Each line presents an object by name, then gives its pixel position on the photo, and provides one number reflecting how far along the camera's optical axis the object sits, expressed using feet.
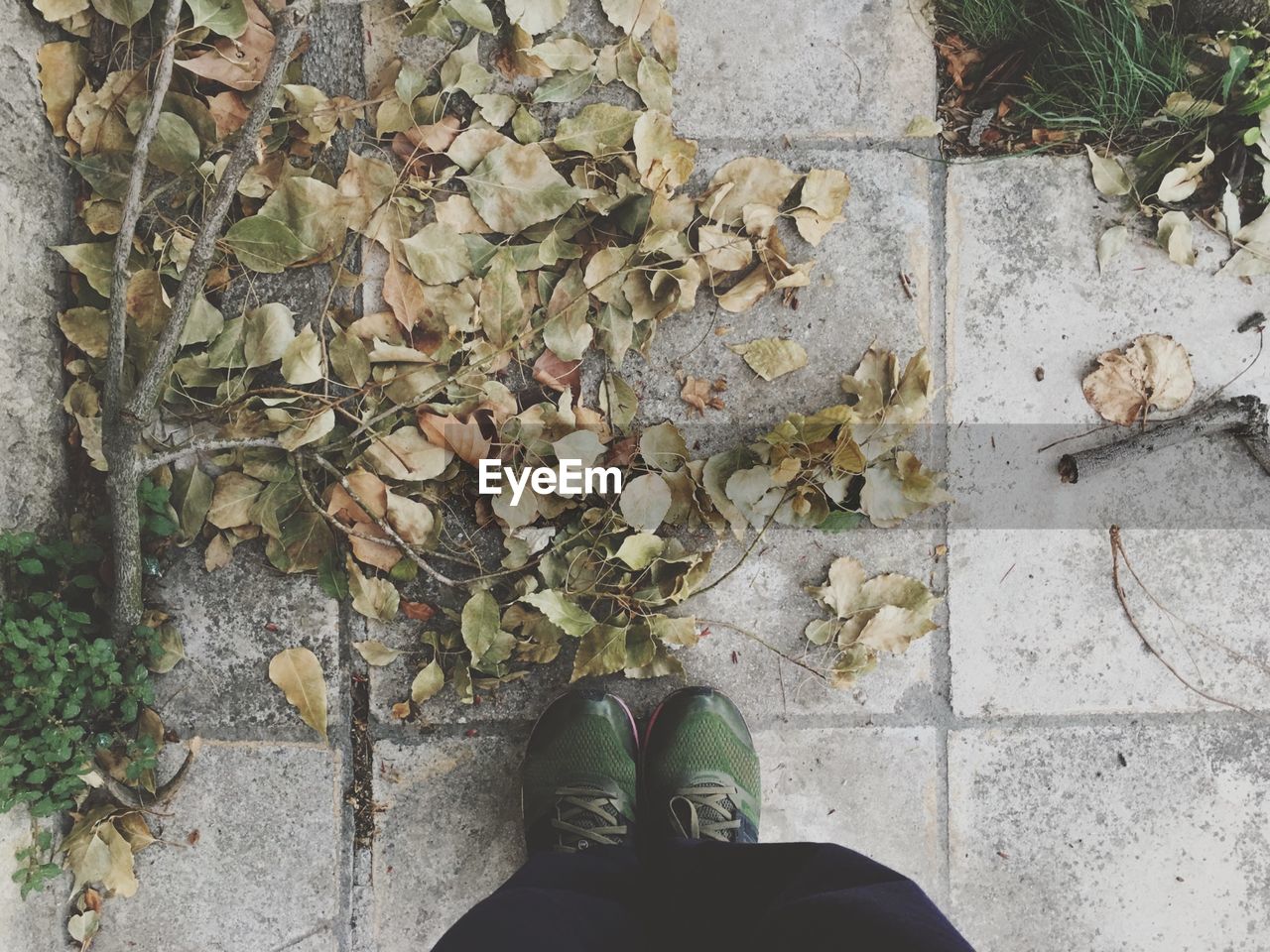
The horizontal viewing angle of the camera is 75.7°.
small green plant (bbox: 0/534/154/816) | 3.91
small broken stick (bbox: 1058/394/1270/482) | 4.54
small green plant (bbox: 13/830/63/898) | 4.23
